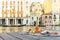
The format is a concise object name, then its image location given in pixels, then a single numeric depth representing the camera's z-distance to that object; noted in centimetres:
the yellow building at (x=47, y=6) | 6091
